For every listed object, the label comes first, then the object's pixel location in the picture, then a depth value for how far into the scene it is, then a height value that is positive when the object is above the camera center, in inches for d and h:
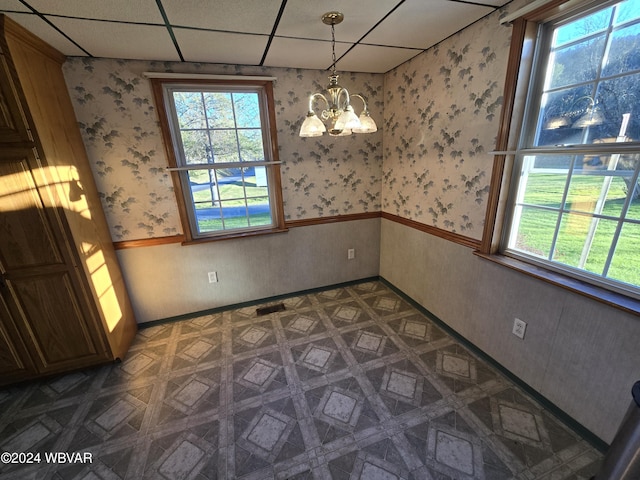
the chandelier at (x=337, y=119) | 51.4 +6.6
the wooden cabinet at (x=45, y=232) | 60.4 -16.5
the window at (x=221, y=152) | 89.1 +2.2
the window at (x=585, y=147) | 46.7 -0.7
